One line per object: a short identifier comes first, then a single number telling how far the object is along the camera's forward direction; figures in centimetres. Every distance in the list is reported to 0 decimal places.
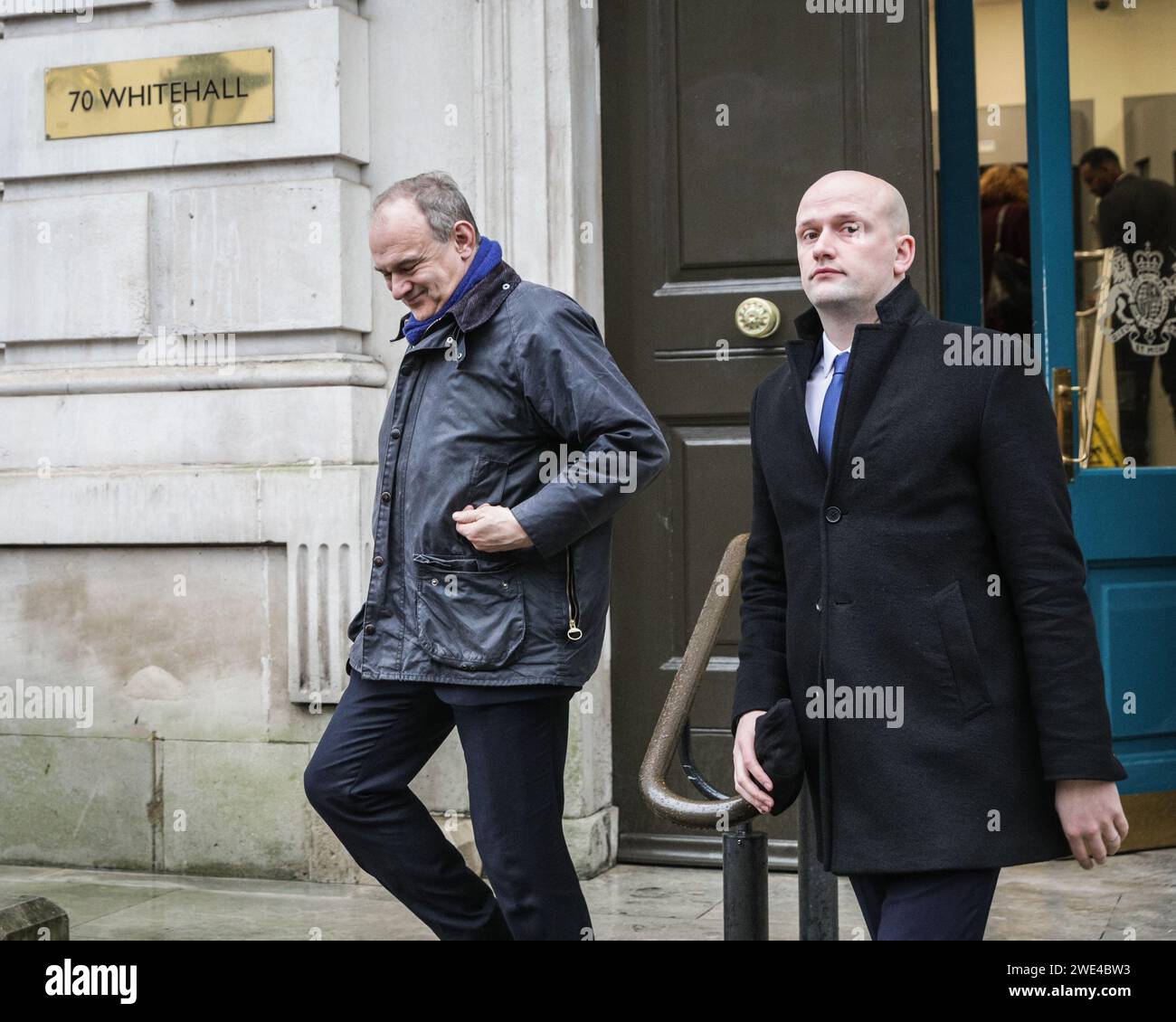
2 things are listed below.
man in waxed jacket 332
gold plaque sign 550
